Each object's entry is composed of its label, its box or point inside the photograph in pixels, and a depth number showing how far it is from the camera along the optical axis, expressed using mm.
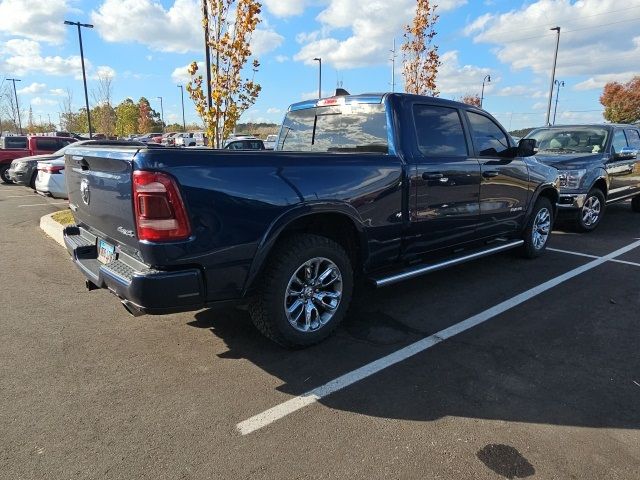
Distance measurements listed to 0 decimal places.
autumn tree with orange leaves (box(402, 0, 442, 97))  12633
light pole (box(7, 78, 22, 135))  53906
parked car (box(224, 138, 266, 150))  17123
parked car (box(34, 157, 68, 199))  10289
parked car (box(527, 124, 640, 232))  7945
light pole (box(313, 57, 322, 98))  41750
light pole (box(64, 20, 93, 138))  27406
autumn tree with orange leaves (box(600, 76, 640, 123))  43969
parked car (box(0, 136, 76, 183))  18312
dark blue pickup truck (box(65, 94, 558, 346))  2904
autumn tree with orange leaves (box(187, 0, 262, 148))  8344
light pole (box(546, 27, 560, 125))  23608
